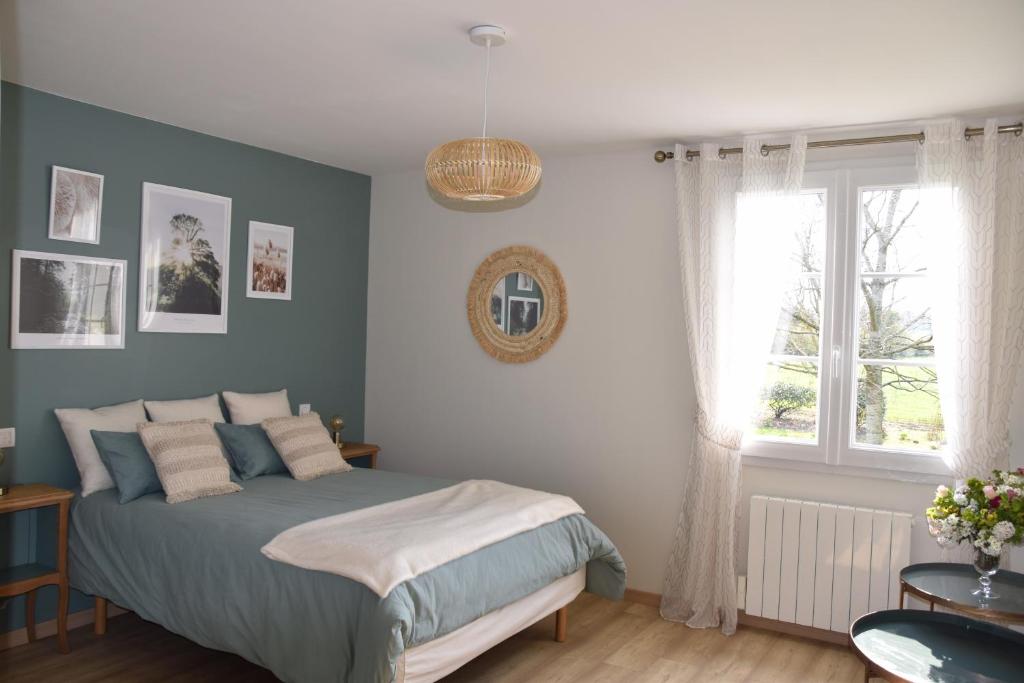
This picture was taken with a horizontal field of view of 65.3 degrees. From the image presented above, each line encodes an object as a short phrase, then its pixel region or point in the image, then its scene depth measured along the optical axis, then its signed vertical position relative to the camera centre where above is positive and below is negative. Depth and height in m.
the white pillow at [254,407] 4.57 -0.42
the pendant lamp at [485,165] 2.93 +0.66
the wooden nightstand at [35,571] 3.39 -1.10
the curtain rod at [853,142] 3.62 +1.08
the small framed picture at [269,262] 4.85 +0.45
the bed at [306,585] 2.82 -0.98
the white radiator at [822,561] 3.81 -1.00
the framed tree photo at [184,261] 4.25 +0.39
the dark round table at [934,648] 2.53 -0.97
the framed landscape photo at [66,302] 3.71 +0.12
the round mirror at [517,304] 4.94 +0.26
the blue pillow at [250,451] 4.24 -0.62
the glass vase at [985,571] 3.03 -0.79
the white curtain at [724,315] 4.12 +0.21
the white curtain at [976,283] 3.62 +0.37
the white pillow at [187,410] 4.17 -0.42
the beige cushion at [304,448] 4.33 -0.61
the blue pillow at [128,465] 3.69 -0.63
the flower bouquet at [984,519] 2.96 -0.58
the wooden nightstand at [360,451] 5.02 -0.71
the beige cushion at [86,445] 3.79 -0.56
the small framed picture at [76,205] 3.82 +0.60
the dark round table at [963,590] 2.92 -0.88
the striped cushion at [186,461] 3.71 -0.61
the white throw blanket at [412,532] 2.89 -0.77
